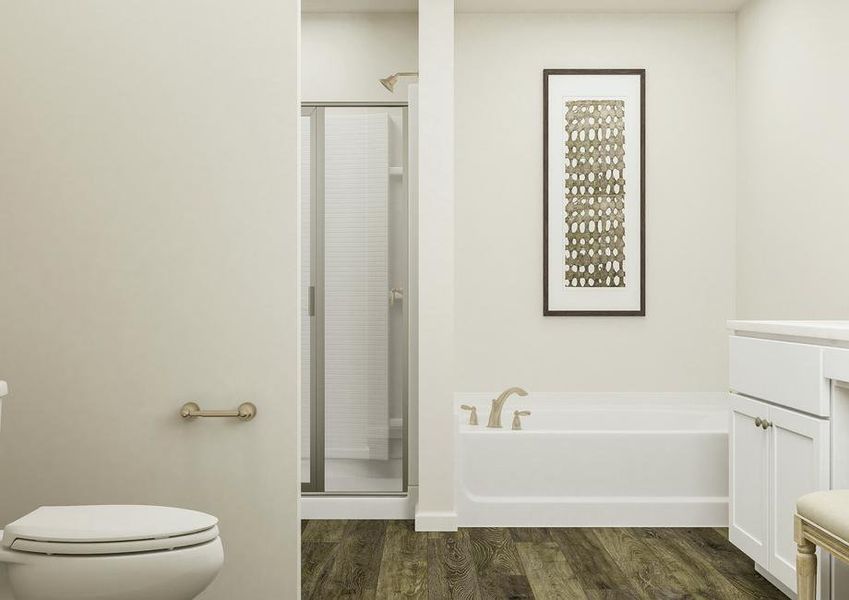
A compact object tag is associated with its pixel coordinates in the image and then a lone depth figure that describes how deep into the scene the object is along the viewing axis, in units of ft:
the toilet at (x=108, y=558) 5.24
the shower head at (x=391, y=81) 12.64
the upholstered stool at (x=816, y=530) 6.21
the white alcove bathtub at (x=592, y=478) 11.69
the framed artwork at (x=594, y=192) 14.16
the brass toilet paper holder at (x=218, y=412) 6.72
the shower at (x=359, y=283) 12.46
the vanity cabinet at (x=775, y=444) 7.57
